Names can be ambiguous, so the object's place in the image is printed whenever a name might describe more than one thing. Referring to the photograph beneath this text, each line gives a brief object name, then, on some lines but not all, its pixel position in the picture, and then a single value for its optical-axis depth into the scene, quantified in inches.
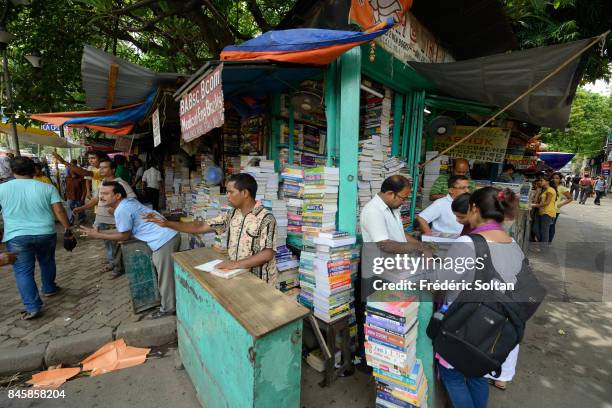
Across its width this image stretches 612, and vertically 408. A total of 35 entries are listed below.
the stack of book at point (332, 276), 105.0
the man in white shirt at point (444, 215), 126.3
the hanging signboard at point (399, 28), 113.9
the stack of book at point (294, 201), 131.6
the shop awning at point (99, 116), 168.4
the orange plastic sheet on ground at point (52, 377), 101.6
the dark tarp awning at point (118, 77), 134.3
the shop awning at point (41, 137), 430.3
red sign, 89.7
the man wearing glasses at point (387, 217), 98.0
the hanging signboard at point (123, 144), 305.9
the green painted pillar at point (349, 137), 108.6
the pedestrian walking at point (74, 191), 323.9
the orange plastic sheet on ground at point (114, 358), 110.5
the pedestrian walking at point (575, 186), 775.1
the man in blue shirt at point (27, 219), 133.3
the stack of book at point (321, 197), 112.7
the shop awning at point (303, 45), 87.2
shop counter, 59.6
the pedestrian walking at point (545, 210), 280.4
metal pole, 207.2
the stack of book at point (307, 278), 114.6
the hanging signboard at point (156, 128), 142.2
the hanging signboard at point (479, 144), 198.5
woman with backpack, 66.6
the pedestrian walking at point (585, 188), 722.2
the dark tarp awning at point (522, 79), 106.0
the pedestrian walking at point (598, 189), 693.9
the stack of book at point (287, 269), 121.6
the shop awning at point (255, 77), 95.9
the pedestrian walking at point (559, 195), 297.4
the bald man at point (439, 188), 172.6
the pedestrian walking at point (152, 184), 298.6
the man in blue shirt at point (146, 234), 125.6
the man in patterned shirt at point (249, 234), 88.7
